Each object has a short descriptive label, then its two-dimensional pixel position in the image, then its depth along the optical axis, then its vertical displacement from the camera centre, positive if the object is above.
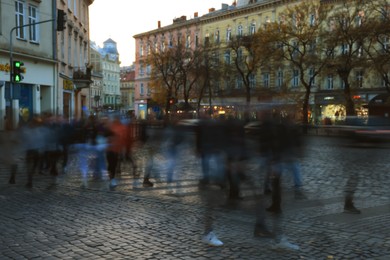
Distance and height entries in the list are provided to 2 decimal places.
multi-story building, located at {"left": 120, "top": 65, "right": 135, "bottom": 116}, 168.94 +8.05
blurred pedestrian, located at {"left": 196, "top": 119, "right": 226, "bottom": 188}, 6.50 -0.39
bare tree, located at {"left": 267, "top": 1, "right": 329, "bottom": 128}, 41.09 +7.23
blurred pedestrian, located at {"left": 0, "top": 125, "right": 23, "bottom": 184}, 12.44 -0.87
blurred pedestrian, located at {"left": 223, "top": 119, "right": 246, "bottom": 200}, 6.54 -0.46
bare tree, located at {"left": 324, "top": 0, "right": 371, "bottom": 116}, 35.78 +5.99
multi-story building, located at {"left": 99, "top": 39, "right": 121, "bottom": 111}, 152.12 +11.31
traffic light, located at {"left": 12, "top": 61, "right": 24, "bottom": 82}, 21.06 +1.94
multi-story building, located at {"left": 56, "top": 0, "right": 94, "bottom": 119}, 33.44 +4.39
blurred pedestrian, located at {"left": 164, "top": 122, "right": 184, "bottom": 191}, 11.38 -0.70
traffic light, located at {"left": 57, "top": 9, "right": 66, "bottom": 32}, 23.47 +4.69
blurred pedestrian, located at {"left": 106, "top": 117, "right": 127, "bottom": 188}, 11.26 -0.73
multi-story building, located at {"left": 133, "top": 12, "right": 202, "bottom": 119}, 77.88 +12.94
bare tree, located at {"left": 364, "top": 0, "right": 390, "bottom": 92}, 33.50 +5.92
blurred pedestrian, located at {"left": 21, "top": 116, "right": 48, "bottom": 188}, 11.73 -0.75
